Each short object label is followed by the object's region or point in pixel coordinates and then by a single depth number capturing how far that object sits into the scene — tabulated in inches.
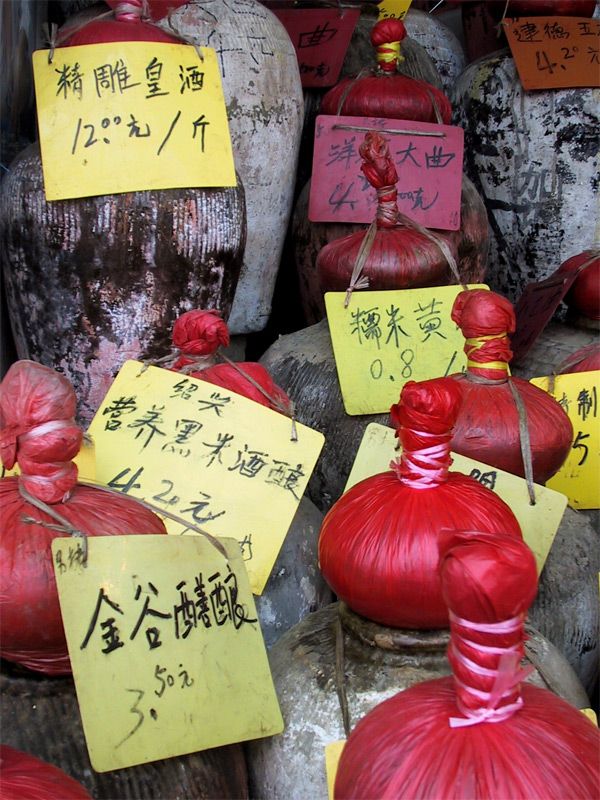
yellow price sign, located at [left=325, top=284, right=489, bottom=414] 57.7
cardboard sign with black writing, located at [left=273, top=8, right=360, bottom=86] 81.8
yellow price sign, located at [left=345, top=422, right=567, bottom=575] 45.1
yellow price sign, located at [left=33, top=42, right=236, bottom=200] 54.9
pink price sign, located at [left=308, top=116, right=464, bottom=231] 71.2
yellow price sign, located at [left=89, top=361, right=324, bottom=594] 43.6
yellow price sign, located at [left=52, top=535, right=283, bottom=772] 32.5
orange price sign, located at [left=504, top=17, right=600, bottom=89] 80.5
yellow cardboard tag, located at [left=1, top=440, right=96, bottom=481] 41.9
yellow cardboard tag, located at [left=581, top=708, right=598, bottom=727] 34.3
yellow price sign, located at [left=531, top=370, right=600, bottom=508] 56.5
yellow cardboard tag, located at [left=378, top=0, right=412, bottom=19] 79.0
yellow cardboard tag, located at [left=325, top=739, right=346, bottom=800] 34.2
